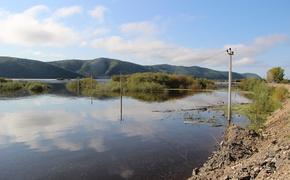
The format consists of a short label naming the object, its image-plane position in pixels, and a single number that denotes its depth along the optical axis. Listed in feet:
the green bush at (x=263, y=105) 60.29
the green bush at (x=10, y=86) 175.11
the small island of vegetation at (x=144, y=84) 173.36
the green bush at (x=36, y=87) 170.57
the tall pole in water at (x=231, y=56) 57.17
